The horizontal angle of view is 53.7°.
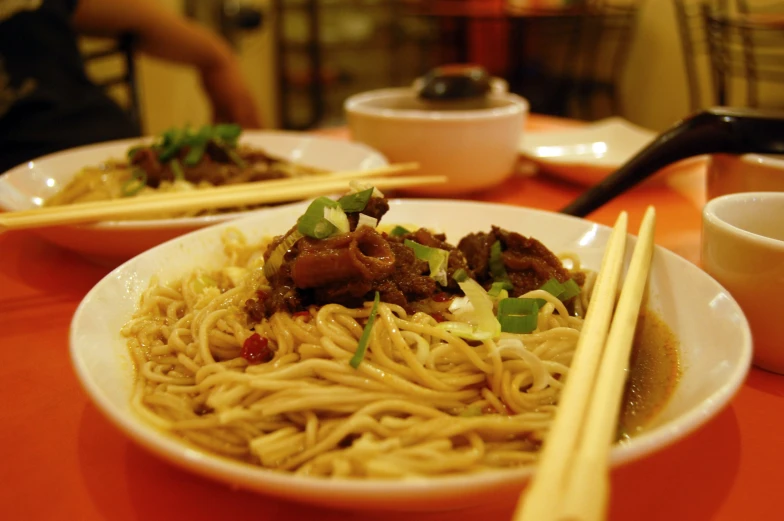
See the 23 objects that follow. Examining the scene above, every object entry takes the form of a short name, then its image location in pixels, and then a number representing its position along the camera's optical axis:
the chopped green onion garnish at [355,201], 0.33
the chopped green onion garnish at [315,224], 0.32
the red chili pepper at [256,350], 0.31
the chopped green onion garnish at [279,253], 0.33
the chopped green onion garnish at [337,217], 0.32
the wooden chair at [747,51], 0.91
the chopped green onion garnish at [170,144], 0.48
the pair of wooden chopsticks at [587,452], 0.16
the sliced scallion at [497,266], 0.35
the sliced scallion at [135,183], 0.46
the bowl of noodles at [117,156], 0.37
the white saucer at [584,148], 0.51
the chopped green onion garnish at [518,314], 0.32
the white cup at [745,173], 0.38
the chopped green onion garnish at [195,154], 0.48
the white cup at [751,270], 0.30
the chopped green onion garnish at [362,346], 0.29
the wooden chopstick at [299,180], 0.40
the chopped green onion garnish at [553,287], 0.34
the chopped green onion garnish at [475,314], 0.31
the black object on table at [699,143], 0.38
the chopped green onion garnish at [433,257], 0.34
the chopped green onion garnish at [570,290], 0.34
